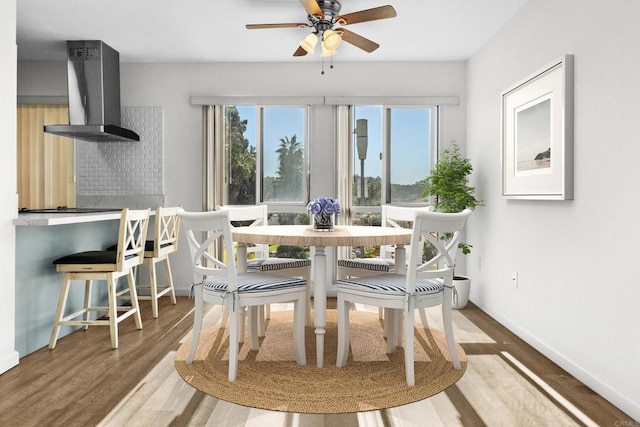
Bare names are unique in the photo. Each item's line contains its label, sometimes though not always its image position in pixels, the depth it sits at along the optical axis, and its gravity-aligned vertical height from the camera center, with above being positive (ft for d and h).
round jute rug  7.16 -3.06
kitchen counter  8.66 -0.25
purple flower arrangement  9.71 -0.14
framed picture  8.60 +1.58
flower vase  9.71 -0.33
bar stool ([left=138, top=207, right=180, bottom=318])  12.35 -1.15
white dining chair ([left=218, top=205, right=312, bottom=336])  10.59 -1.43
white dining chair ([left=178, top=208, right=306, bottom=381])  7.88 -1.50
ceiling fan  8.79 +3.79
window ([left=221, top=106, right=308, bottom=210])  15.72 +1.80
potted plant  13.03 +0.46
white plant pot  13.47 -2.56
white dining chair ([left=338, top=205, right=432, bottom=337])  10.57 -1.38
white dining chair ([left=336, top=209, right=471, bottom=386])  7.65 -1.47
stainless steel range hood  13.67 +3.62
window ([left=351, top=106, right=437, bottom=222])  15.57 +1.83
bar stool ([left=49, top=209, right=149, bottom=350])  9.76 -1.39
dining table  8.23 -0.61
